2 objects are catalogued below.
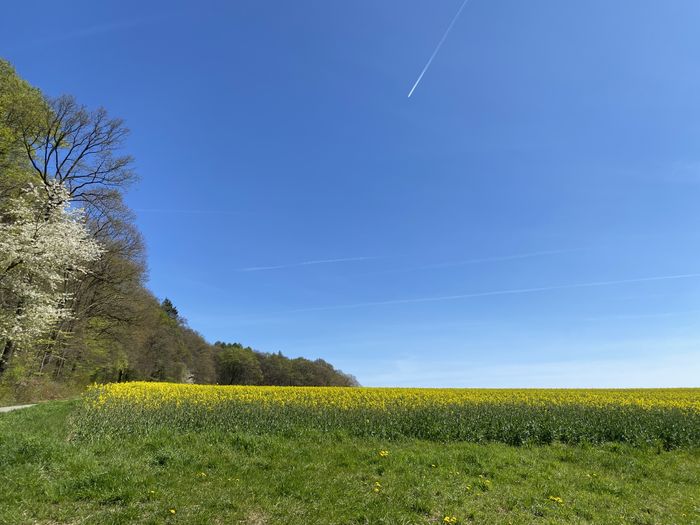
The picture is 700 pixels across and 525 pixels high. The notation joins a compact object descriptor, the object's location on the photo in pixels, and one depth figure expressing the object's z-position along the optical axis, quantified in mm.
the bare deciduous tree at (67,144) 26141
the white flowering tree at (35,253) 19516
